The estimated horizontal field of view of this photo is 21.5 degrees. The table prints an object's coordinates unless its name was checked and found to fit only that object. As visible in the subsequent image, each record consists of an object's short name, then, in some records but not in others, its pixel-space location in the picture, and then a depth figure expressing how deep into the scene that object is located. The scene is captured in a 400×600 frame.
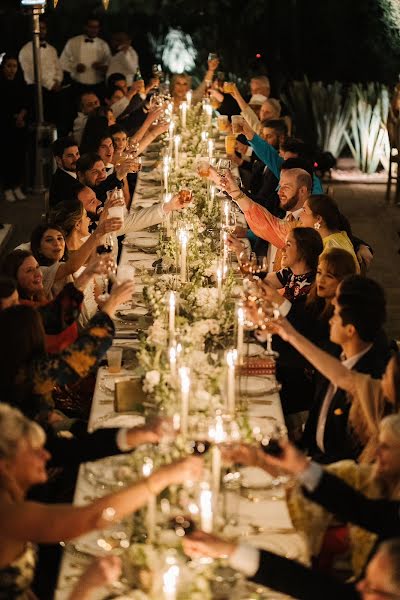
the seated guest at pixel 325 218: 5.50
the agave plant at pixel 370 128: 11.95
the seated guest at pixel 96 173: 6.96
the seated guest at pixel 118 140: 8.03
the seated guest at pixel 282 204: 6.21
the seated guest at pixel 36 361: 3.69
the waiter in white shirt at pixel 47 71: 12.12
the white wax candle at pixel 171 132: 8.00
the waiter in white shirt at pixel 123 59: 12.98
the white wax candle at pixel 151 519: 2.92
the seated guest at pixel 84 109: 9.56
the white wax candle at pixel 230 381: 3.62
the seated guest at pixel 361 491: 3.16
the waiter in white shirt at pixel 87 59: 12.92
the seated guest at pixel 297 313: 4.96
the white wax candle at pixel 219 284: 4.81
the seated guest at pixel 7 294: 4.16
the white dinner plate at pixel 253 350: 4.59
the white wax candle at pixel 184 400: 3.31
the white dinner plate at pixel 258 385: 4.23
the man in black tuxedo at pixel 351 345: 3.92
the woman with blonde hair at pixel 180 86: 10.06
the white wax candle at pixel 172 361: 3.81
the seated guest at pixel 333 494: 3.05
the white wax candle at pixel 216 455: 3.08
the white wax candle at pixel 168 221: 6.27
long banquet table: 3.07
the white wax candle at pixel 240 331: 4.13
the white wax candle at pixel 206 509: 2.90
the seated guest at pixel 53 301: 4.46
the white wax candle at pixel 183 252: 5.18
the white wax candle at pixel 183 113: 8.98
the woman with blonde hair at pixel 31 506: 2.82
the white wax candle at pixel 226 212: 5.68
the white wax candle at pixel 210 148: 7.66
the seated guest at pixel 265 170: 7.72
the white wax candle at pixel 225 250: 5.35
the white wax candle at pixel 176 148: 7.69
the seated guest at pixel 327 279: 4.60
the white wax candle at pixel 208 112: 9.21
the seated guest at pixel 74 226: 5.48
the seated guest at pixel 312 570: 2.64
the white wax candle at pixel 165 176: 6.84
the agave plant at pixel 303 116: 12.68
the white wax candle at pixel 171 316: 4.21
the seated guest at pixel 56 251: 5.29
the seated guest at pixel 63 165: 7.00
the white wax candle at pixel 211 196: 6.61
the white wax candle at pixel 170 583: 2.61
